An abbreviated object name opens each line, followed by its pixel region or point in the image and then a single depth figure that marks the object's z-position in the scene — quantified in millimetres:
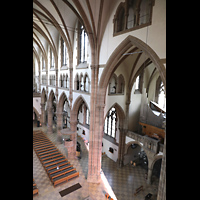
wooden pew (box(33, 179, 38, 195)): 10234
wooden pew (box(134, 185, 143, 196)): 11236
